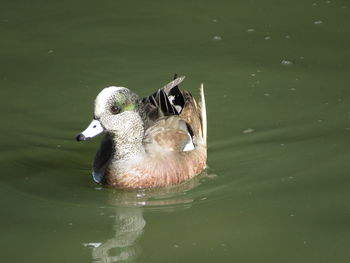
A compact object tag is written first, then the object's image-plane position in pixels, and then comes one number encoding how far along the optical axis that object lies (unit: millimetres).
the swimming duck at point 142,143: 12234
